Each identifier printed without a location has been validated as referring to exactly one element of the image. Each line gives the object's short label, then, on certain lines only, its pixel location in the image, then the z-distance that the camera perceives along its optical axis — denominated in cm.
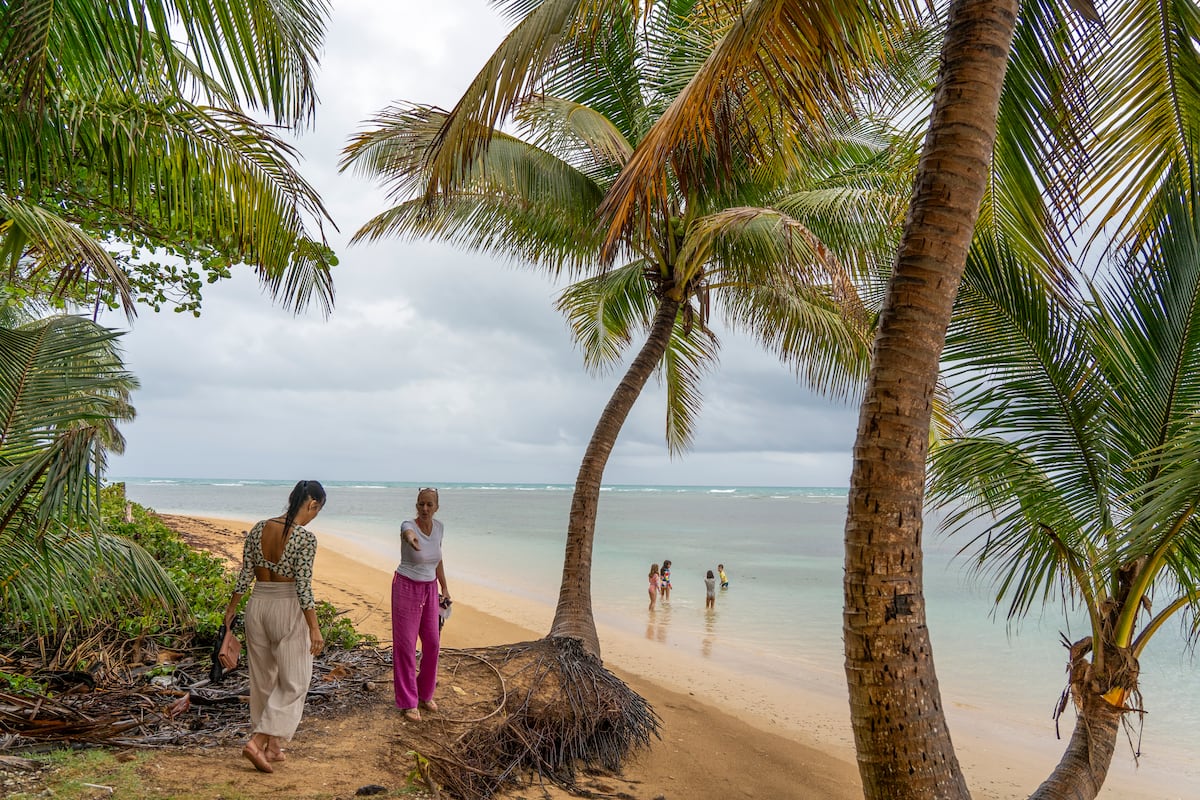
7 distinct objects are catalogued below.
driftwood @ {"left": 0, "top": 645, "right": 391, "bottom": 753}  438
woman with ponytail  446
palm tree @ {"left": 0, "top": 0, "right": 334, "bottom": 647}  347
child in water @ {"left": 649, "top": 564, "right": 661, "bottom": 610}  1627
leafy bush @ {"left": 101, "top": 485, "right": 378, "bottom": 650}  631
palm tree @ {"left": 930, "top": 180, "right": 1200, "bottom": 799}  434
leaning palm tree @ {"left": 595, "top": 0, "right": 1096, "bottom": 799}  289
